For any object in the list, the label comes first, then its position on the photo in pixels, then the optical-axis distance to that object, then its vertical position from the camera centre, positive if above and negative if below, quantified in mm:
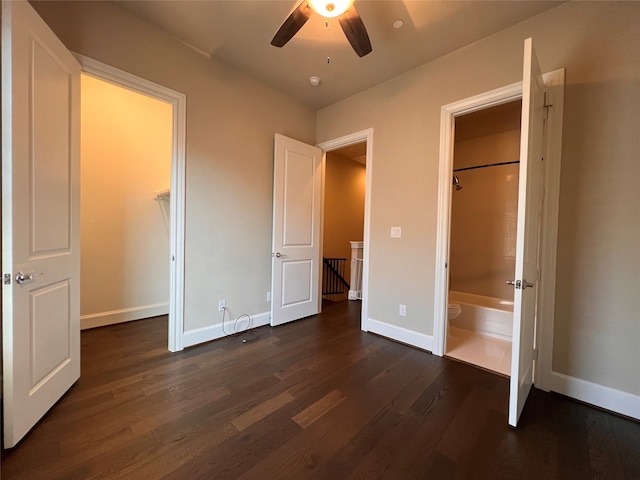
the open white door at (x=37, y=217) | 1301 +67
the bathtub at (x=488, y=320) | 2885 -953
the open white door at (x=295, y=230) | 3127 +56
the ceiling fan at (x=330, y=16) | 1527 +1357
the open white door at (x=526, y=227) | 1472 +81
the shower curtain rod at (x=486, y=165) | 3612 +1085
